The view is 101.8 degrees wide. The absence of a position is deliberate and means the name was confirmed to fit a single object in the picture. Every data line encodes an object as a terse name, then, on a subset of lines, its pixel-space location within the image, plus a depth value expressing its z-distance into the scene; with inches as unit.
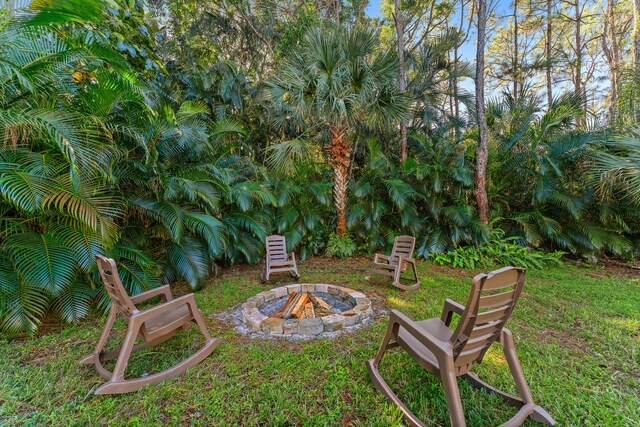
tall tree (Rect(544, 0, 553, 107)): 407.2
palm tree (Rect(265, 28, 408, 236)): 205.8
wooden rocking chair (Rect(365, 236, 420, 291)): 168.4
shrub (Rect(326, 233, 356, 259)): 250.8
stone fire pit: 116.6
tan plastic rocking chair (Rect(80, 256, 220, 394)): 80.6
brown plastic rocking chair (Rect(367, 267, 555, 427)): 61.3
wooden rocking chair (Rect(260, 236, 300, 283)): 187.5
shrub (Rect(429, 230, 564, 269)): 216.7
